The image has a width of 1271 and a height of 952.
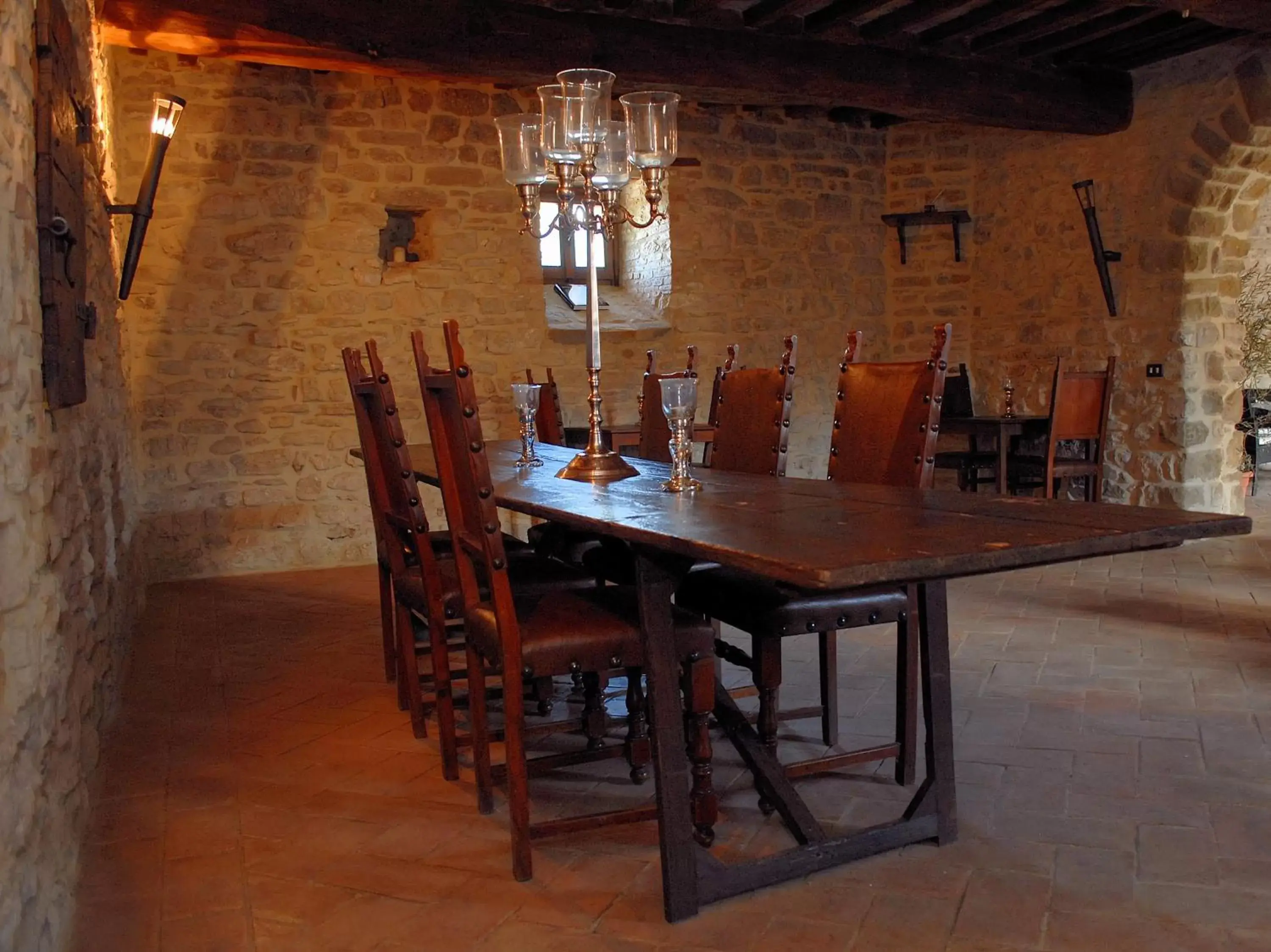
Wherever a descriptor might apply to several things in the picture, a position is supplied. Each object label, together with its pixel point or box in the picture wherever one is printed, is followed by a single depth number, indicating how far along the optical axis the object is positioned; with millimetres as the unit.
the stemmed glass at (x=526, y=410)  3516
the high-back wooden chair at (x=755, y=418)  3082
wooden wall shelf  7230
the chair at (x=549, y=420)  5430
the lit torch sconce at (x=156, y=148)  4340
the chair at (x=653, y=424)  4027
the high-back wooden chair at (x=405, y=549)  2635
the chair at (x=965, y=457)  6289
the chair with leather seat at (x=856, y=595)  2307
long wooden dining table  1549
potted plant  7277
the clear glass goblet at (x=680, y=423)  2318
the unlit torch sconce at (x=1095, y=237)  6316
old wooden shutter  2168
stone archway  5957
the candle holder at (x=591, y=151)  2676
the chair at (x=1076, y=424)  5605
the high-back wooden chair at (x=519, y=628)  2039
